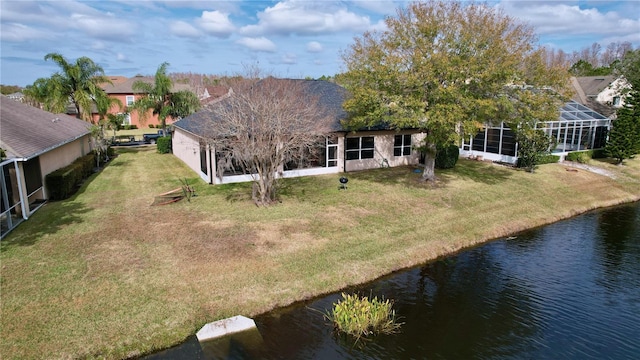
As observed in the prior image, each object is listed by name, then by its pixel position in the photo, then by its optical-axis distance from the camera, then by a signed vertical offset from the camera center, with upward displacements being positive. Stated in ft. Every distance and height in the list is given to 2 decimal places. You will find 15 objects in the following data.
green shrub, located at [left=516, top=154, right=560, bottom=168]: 83.31 -10.78
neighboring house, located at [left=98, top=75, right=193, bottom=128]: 170.50 +6.08
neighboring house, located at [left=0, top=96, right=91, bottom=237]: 48.49 -6.04
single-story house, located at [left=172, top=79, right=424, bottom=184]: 69.26 -7.57
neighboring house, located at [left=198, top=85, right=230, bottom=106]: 172.24 +9.21
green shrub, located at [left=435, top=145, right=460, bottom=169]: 80.02 -9.40
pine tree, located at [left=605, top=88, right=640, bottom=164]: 89.04 -4.99
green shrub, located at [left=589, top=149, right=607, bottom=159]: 94.83 -10.40
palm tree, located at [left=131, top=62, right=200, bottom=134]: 106.01 +3.04
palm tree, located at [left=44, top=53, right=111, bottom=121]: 95.81 +7.10
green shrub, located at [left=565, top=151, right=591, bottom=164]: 90.22 -10.56
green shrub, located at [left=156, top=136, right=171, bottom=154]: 103.96 -9.01
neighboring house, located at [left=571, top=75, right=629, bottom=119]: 125.49 +7.57
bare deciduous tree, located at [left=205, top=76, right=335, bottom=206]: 53.31 -2.27
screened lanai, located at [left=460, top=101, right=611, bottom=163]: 87.86 -5.90
